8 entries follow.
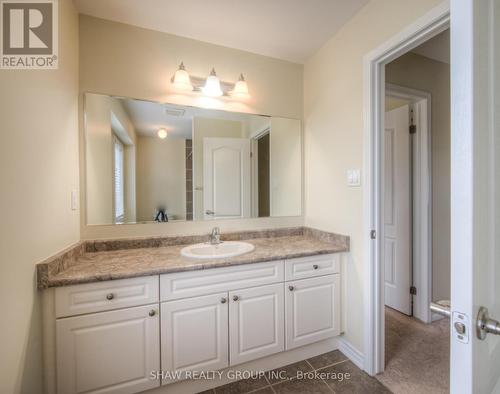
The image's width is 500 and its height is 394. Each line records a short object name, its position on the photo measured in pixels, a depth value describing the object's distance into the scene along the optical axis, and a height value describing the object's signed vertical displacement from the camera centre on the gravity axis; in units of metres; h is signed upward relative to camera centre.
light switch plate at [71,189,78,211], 1.44 -0.03
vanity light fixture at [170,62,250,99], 1.73 +0.88
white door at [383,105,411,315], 2.20 -0.17
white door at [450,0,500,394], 0.47 +0.03
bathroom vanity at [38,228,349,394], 1.13 -0.68
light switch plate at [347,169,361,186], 1.58 +0.12
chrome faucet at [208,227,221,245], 1.79 -0.33
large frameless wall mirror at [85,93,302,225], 1.64 +0.26
